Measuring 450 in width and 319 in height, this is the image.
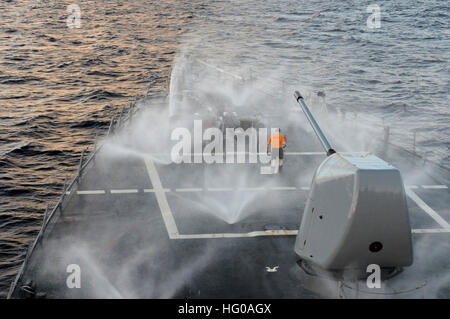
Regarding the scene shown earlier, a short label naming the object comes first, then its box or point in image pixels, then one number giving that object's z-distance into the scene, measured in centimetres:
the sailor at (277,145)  2333
